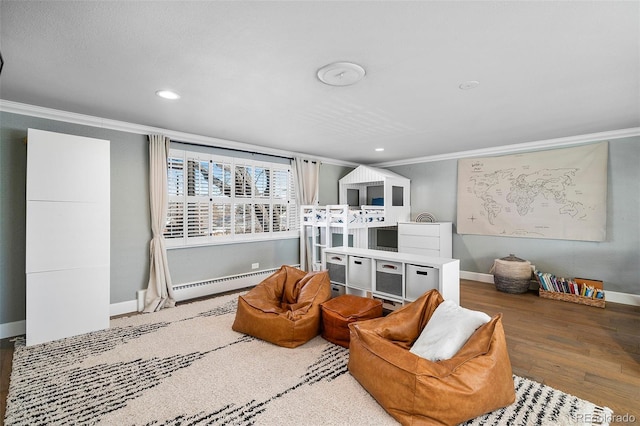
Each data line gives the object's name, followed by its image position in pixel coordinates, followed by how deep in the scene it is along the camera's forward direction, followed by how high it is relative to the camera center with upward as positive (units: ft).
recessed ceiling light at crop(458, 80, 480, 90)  7.90 +3.43
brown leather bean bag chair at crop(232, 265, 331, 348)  8.79 -3.05
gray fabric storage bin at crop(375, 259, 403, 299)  9.52 -2.12
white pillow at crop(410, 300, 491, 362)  6.50 -2.72
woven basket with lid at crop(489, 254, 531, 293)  14.48 -3.05
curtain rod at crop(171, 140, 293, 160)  13.76 +3.19
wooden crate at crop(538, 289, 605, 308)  12.69 -3.77
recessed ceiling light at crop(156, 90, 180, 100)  8.63 +3.47
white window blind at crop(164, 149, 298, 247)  13.51 +0.64
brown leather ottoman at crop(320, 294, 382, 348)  8.71 -3.01
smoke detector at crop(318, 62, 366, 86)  7.00 +3.40
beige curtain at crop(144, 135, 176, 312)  12.43 -0.61
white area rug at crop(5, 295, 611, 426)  5.88 -3.99
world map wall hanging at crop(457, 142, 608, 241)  13.66 +0.94
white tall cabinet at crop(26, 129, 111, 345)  9.32 -0.74
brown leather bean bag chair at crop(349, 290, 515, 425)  5.42 -3.19
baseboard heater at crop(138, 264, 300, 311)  13.47 -3.52
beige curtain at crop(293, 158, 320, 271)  17.58 +1.59
